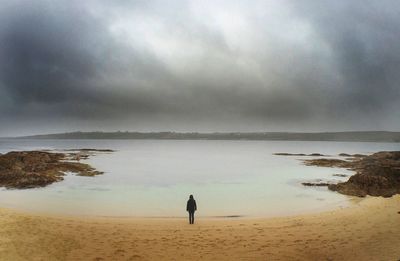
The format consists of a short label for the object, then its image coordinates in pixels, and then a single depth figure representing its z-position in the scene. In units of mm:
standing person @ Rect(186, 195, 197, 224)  20777
